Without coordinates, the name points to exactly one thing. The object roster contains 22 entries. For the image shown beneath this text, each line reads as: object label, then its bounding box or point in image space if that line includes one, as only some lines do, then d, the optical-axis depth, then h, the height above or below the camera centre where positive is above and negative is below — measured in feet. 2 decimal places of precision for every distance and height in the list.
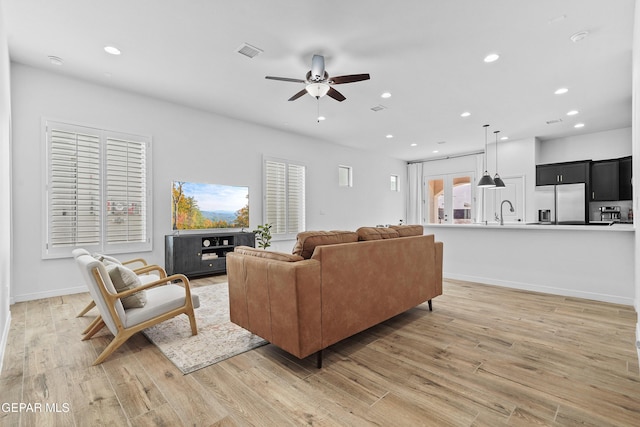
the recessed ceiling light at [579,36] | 10.05 +6.07
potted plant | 19.54 -1.38
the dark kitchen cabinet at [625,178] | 20.02 +2.39
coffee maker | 20.88 +0.04
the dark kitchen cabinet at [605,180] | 20.56 +2.35
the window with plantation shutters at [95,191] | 13.16 +1.14
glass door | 28.96 +1.61
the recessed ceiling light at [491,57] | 11.56 +6.15
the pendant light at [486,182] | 17.42 +1.86
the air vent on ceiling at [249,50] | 11.00 +6.20
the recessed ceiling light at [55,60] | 11.91 +6.26
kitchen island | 12.50 -2.11
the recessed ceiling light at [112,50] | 11.09 +6.22
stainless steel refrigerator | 21.35 +0.90
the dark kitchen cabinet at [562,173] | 21.66 +3.06
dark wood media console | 15.52 -1.97
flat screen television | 16.51 +0.53
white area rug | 7.57 -3.63
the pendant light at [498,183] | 18.45 +1.93
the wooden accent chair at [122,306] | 7.23 -2.50
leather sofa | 6.77 -1.87
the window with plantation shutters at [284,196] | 20.94 +1.33
